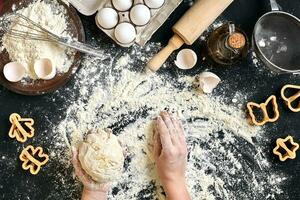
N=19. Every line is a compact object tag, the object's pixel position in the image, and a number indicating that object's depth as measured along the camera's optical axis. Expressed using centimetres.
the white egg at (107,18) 138
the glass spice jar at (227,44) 136
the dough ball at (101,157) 138
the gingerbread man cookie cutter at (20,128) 144
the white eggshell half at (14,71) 140
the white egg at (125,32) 138
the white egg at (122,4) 138
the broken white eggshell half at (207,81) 146
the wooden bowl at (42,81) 142
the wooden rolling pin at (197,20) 139
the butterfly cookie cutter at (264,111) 148
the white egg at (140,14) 137
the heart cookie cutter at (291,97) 149
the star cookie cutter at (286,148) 149
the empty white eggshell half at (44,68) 139
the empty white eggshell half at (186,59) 146
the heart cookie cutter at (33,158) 145
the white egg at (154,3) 137
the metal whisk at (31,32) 138
